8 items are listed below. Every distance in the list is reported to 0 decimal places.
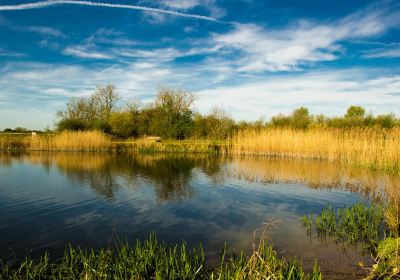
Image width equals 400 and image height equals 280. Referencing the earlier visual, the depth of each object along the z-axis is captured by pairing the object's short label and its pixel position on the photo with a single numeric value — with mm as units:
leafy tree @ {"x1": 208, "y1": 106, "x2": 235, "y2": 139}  34875
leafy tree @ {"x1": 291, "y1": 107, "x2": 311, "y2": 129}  34225
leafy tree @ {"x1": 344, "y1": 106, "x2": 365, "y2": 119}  57381
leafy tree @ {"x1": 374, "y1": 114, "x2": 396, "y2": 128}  30072
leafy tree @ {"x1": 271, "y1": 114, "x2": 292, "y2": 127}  36594
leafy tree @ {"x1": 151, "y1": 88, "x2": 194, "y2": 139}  36719
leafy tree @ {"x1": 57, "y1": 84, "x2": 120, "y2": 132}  45938
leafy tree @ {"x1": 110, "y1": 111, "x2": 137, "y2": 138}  38469
